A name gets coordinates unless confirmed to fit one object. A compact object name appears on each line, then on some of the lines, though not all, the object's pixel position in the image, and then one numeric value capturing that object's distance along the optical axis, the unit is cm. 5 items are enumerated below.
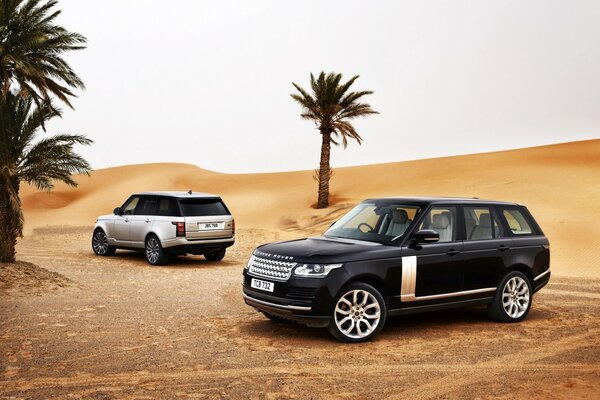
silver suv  1605
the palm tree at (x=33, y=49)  1656
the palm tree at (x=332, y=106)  3859
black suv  757
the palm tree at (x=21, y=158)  1459
